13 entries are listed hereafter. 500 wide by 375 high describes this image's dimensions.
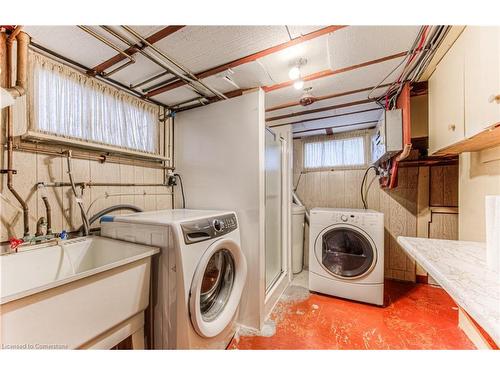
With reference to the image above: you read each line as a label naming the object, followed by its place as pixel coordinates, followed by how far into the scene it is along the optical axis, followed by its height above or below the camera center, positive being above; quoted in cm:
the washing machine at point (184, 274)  97 -47
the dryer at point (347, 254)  184 -72
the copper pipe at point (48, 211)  110 -14
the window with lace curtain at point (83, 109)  112 +55
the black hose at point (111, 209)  131 -18
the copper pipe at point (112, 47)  95 +78
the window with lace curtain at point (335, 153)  258 +46
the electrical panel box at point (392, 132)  151 +43
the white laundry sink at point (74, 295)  60 -44
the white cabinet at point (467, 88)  76 +48
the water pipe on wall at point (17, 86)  95 +52
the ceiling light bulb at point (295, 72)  123 +74
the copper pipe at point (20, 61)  95 +64
